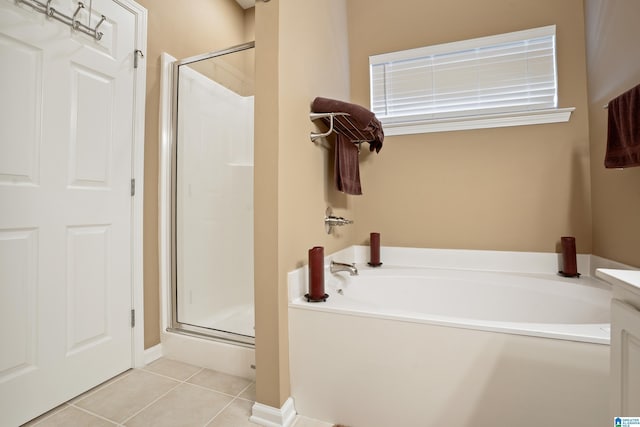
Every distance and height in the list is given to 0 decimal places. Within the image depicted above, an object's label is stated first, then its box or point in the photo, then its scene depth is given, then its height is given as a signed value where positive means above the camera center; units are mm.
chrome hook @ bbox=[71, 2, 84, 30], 1385 +988
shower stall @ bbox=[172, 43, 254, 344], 1914 +183
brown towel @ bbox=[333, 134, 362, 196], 1716 +332
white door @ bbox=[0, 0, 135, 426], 1198 +78
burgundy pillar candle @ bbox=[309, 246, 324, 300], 1355 -262
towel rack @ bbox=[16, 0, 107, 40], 1266 +977
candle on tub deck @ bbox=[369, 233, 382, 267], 2170 -243
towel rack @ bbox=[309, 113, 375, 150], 1565 +545
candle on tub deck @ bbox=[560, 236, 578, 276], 1761 -247
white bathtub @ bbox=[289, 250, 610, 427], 926 -552
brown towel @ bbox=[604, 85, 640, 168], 1253 +409
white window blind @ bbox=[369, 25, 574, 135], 1940 +1002
